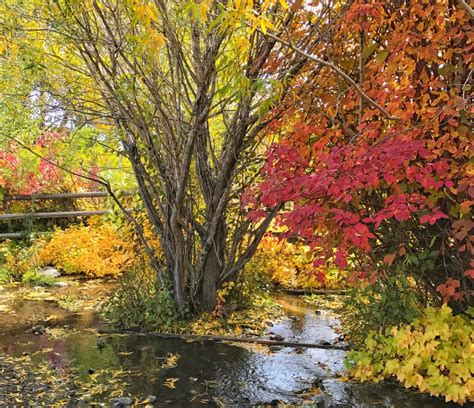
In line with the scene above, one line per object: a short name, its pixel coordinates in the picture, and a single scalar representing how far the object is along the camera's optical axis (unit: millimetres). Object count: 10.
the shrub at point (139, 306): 4789
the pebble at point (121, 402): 3039
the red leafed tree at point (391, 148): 2812
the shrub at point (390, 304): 3350
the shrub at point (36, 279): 7223
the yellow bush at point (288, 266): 6477
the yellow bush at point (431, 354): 2943
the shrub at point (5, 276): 7396
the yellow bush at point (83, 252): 7801
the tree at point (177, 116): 3871
